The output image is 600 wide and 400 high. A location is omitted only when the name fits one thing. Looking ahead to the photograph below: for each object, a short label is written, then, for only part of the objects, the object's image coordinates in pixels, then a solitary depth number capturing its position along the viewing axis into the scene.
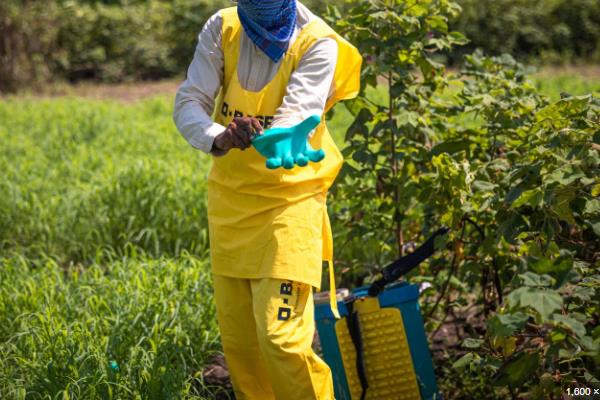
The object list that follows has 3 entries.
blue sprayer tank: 6.37
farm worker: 5.44
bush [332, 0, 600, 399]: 5.15
